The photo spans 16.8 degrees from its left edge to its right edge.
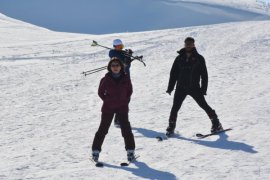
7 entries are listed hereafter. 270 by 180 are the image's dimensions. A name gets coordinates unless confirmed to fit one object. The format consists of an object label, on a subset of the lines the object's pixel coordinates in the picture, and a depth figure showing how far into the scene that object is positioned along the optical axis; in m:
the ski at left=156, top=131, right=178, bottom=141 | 16.75
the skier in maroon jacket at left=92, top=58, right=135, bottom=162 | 13.95
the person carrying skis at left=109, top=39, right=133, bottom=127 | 18.20
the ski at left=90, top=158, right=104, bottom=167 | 14.03
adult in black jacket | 16.37
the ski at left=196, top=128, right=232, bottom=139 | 16.78
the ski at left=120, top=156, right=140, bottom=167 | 14.09
